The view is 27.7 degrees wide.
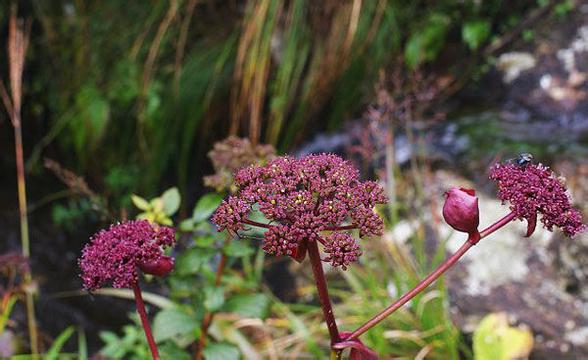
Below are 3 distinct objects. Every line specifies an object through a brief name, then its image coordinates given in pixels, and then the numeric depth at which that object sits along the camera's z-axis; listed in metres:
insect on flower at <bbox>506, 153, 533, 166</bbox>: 0.53
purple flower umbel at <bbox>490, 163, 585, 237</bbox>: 0.49
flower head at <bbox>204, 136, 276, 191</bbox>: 0.72
